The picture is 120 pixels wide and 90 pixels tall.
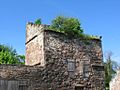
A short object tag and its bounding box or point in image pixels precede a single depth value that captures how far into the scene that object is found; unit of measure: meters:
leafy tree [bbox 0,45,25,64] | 16.42
